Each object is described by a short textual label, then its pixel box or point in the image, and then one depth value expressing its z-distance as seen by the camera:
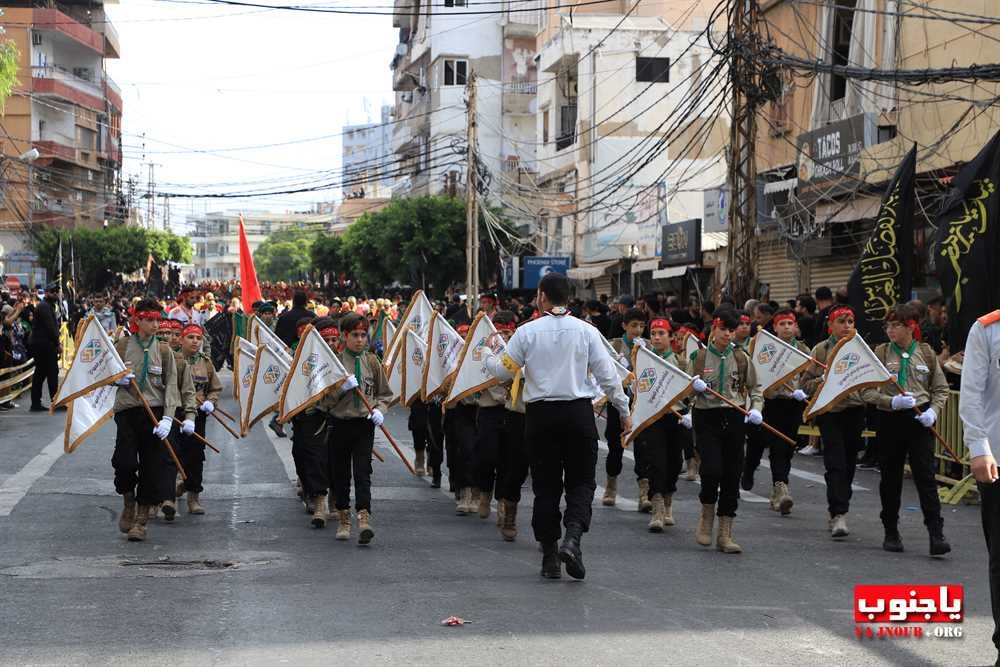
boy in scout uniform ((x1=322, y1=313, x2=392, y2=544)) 10.28
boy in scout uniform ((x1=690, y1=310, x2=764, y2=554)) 9.98
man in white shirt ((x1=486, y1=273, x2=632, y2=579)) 8.62
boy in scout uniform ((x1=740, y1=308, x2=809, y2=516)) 12.20
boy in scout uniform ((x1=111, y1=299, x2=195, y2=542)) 10.40
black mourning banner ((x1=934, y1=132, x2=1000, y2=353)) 12.30
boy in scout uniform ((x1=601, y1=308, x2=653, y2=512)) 12.12
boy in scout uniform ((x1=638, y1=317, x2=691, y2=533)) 11.05
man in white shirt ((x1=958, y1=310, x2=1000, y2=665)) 6.02
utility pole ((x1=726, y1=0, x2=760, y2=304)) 20.00
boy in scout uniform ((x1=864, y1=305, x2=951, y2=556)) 10.06
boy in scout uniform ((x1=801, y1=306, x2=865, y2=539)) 10.77
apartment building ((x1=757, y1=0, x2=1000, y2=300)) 20.36
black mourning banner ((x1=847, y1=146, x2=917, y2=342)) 15.12
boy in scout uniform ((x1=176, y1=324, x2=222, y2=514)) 11.74
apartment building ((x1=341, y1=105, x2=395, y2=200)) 127.62
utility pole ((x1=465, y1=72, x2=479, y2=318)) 36.38
